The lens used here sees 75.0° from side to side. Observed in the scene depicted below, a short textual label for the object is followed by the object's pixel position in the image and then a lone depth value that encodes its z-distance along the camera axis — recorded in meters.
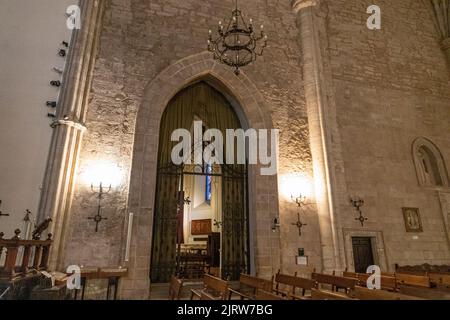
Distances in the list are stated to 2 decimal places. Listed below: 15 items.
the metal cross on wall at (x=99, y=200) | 5.98
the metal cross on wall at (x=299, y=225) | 7.26
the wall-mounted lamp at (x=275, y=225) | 7.02
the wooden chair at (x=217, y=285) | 3.64
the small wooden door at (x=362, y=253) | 7.53
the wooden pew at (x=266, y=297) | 3.03
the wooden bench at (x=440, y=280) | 4.97
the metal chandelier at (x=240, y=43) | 7.84
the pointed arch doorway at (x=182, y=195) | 6.63
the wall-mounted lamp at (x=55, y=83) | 6.34
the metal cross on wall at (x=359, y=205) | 7.72
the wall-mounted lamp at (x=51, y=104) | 6.21
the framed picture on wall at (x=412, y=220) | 8.09
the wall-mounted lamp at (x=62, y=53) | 6.62
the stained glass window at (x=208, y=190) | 13.57
